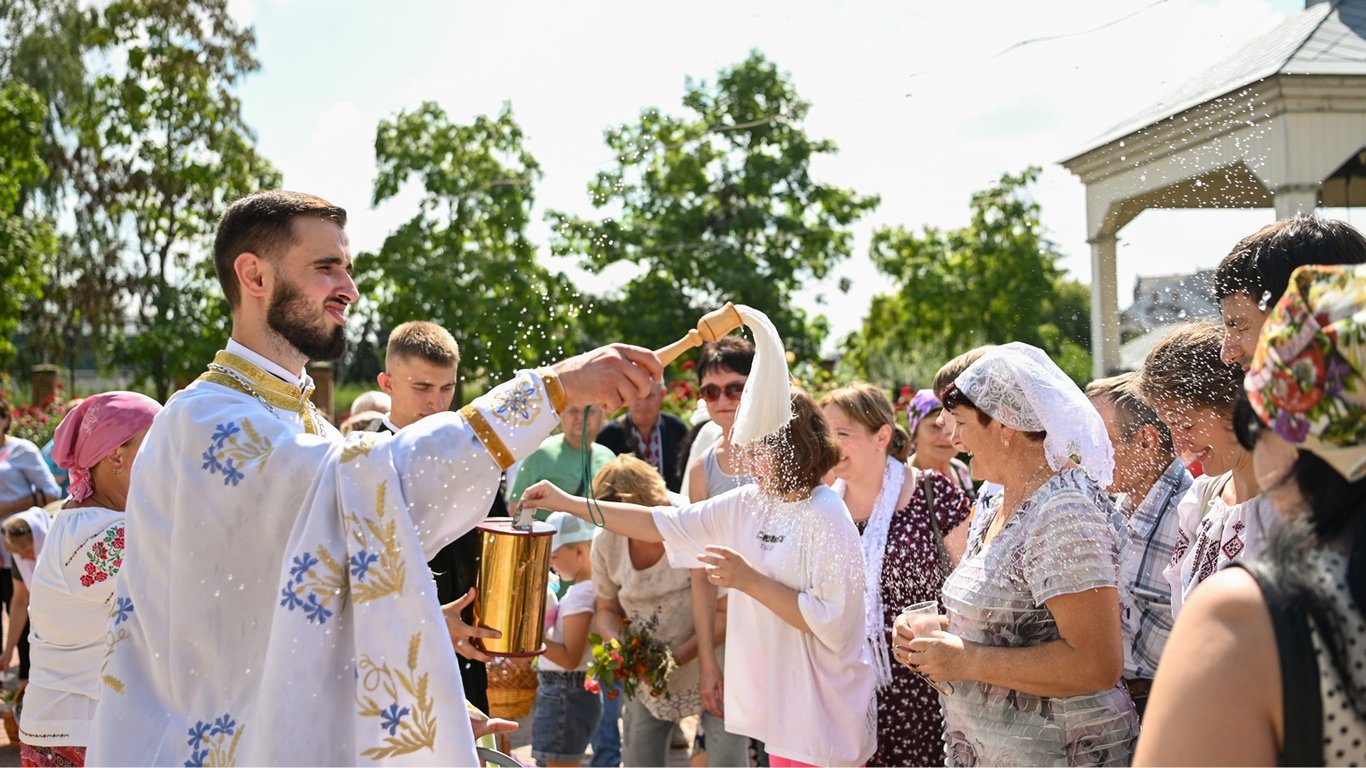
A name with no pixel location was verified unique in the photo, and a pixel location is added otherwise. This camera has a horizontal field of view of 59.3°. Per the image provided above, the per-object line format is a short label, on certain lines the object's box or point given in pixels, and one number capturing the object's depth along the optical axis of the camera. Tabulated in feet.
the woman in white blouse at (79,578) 11.85
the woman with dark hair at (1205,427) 9.85
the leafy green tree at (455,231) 39.91
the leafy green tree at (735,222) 63.82
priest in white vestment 7.36
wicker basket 14.82
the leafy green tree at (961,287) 78.18
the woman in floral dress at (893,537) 14.12
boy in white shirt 18.21
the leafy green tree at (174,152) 62.95
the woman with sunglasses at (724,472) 15.79
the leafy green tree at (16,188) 51.03
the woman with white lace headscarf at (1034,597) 9.98
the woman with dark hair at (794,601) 13.51
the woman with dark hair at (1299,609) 4.81
